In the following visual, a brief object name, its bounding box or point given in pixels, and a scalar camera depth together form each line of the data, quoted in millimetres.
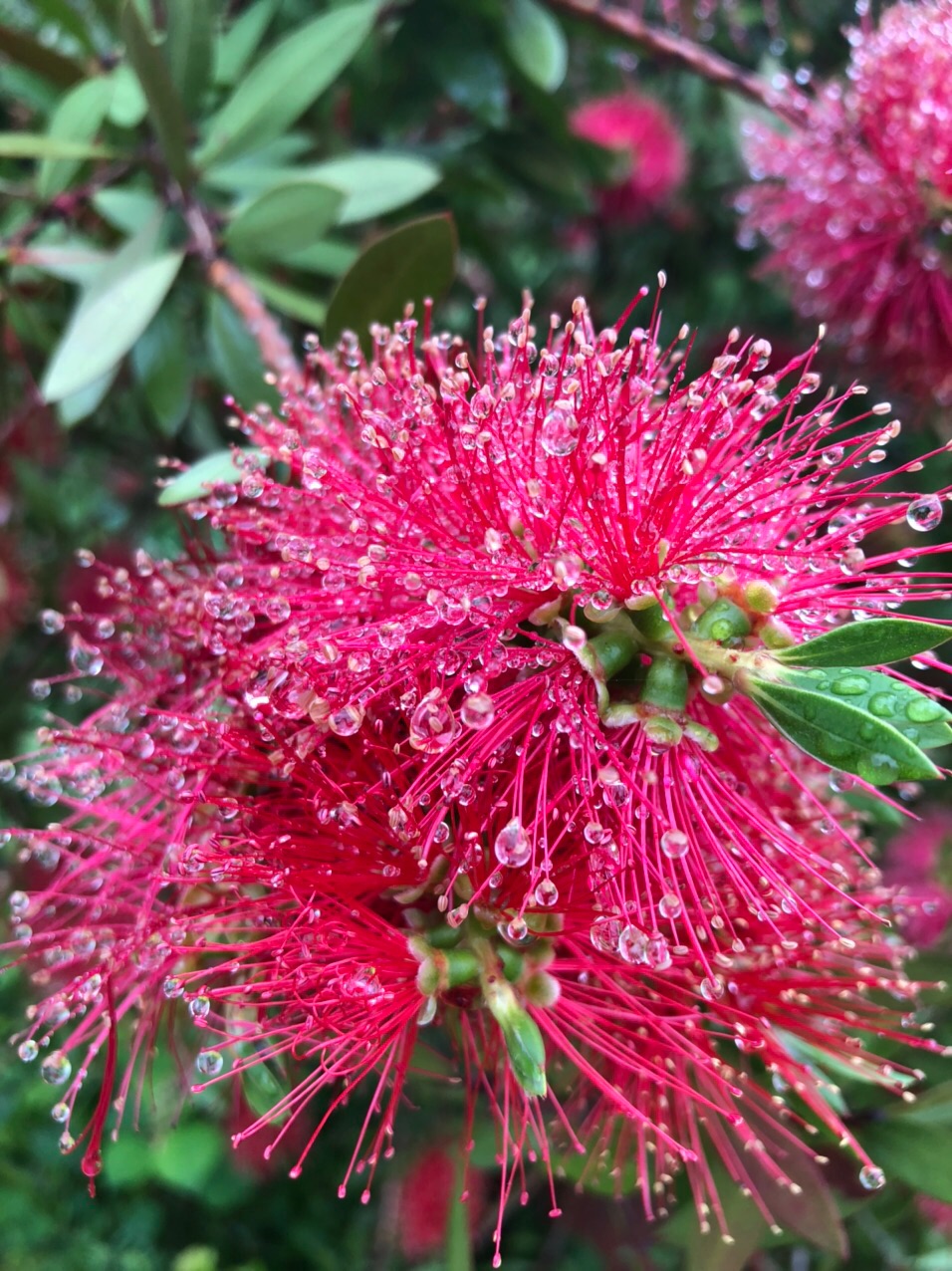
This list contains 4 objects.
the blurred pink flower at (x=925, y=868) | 214
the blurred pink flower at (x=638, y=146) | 261
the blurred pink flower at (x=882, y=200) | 153
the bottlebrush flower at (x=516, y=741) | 93
